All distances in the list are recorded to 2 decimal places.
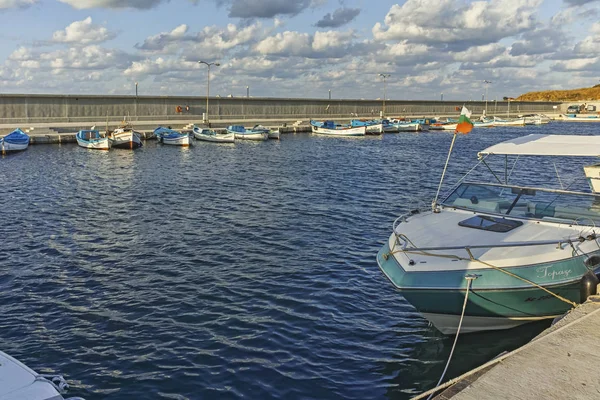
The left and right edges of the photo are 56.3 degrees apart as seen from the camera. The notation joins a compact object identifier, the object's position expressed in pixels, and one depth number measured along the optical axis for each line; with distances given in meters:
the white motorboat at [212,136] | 72.69
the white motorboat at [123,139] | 62.41
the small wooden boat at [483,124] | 120.19
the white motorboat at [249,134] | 78.06
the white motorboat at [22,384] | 8.16
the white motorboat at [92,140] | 61.66
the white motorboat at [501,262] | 11.68
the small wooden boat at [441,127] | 113.06
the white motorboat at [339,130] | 88.69
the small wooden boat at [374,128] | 92.14
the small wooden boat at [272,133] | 80.55
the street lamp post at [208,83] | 89.31
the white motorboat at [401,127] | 101.19
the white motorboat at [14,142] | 55.78
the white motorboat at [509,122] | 124.97
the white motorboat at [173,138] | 67.62
